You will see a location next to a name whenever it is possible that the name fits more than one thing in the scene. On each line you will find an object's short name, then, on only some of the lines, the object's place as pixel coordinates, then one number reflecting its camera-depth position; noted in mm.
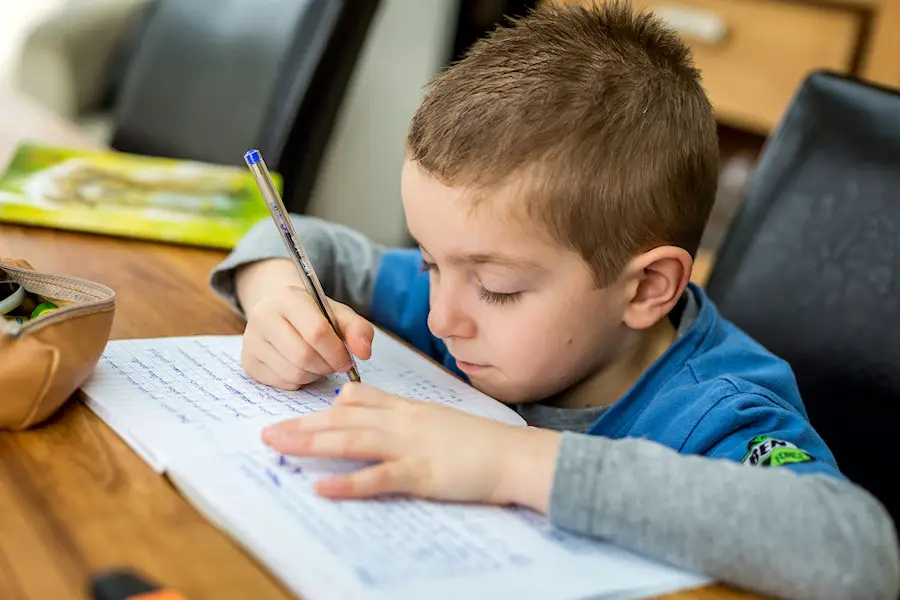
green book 1359
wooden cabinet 1764
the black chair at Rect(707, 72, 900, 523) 1260
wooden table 923
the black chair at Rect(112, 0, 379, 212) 1633
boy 989
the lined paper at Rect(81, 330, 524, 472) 1025
